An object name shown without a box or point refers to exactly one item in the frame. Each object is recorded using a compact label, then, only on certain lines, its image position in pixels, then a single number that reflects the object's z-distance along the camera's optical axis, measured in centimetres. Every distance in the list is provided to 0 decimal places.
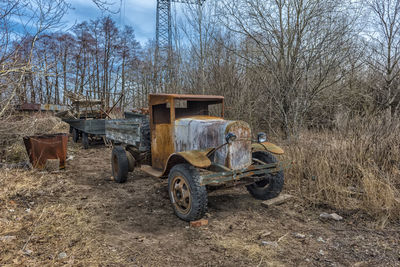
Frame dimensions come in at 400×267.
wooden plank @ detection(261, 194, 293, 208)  397
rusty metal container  599
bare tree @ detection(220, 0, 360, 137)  694
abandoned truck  336
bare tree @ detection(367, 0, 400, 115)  873
